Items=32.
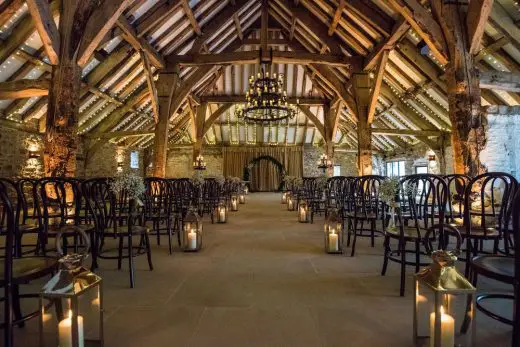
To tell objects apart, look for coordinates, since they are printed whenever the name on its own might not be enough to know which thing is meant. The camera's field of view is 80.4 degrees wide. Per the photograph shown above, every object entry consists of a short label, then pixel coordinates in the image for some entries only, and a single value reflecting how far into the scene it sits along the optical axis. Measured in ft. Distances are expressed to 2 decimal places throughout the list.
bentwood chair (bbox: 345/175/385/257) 12.32
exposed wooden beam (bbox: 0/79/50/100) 18.32
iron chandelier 23.49
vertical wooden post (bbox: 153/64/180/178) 27.45
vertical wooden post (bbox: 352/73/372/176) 28.30
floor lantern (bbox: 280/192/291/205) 38.44
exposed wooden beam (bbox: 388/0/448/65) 15.86
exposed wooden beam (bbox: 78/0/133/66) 15.24
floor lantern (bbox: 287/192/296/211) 30.61
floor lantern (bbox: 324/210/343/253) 12.52
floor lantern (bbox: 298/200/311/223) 22.03
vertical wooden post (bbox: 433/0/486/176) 15.01
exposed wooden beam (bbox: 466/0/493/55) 14.01
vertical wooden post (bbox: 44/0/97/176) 14.75
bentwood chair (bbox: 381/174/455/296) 8.45
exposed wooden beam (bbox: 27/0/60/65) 13.44
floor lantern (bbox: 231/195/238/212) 30.30
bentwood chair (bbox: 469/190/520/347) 4.34
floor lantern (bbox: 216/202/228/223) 21.86
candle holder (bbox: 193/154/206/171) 41.65
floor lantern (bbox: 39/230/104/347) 4.37
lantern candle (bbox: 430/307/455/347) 4.54
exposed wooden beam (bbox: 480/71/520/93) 20.89
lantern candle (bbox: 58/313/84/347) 4.57
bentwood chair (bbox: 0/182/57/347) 4.82
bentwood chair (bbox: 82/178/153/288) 9.51
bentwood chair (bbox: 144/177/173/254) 12.94
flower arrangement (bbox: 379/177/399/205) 10.58
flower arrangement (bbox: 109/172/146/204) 10.29
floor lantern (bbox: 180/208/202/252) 12.91
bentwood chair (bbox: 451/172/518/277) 7.66
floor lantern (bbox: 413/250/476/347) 4.35
